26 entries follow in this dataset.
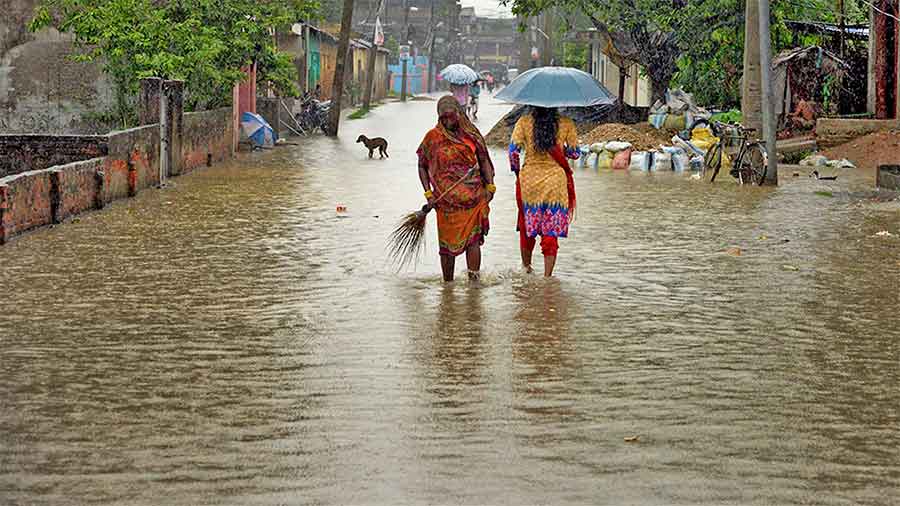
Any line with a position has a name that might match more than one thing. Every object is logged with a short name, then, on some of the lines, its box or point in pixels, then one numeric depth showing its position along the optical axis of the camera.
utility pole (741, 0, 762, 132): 25.34
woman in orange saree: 10.67
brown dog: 27.25
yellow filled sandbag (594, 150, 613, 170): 25.03
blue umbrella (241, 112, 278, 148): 29.62
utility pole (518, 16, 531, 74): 47.68
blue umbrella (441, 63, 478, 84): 42.42
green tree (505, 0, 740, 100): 30.95
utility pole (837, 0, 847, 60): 29.47
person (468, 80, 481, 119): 50.22
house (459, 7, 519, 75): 141.25
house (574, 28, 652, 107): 34.22
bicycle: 20.86
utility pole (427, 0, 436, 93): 101.44
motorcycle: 38.72
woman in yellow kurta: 11.04
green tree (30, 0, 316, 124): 23.86
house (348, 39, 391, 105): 67.06
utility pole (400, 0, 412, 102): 89.74
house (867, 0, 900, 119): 27.64
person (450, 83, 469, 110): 42.24
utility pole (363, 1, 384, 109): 57.41
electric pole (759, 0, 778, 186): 20.23
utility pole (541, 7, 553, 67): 41.97
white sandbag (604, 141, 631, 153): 25.02
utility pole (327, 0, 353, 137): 36.91
